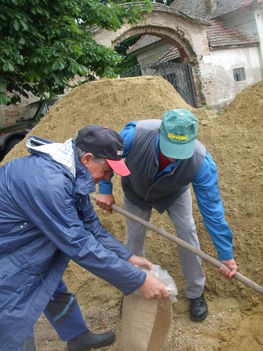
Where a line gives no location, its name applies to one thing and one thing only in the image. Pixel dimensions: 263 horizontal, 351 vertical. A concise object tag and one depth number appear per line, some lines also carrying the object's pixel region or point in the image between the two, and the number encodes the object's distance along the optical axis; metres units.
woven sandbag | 2.07
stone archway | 10.73
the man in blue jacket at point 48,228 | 1.51
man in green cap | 1.94
